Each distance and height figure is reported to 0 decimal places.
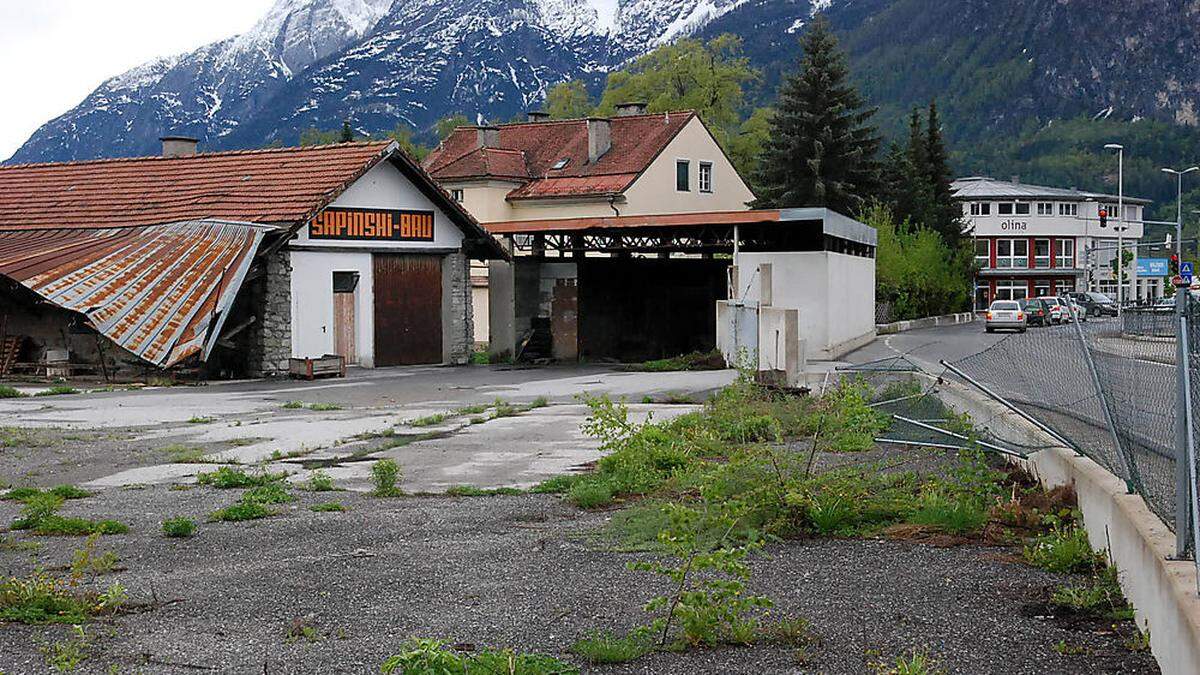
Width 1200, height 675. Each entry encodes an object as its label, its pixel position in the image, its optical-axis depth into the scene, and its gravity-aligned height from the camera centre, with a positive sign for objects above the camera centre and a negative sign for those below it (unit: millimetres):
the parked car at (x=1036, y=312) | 64500 -739
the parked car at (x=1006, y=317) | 55844 -836
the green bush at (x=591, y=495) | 12542 -1680
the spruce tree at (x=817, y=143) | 62281 +6520
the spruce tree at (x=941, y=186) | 77625 +5817
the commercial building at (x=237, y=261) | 30672 +928
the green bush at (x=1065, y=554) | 9117 -1615
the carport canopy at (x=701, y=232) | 35406 +1732
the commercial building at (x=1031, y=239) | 124438 +4837
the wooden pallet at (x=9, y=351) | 32406 -1054
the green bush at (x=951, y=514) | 10469 -1564
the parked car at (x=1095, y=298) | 77975 -173
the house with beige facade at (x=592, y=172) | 60531 +5417
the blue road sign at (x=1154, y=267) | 100062 +1873
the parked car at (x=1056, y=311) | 66625 -710
